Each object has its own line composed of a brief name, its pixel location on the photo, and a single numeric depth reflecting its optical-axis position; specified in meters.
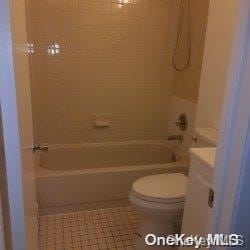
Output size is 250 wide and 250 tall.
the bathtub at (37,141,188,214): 2.20
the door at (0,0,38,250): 0.73
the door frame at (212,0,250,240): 0.77
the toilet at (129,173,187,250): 1.71
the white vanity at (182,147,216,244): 1.19
